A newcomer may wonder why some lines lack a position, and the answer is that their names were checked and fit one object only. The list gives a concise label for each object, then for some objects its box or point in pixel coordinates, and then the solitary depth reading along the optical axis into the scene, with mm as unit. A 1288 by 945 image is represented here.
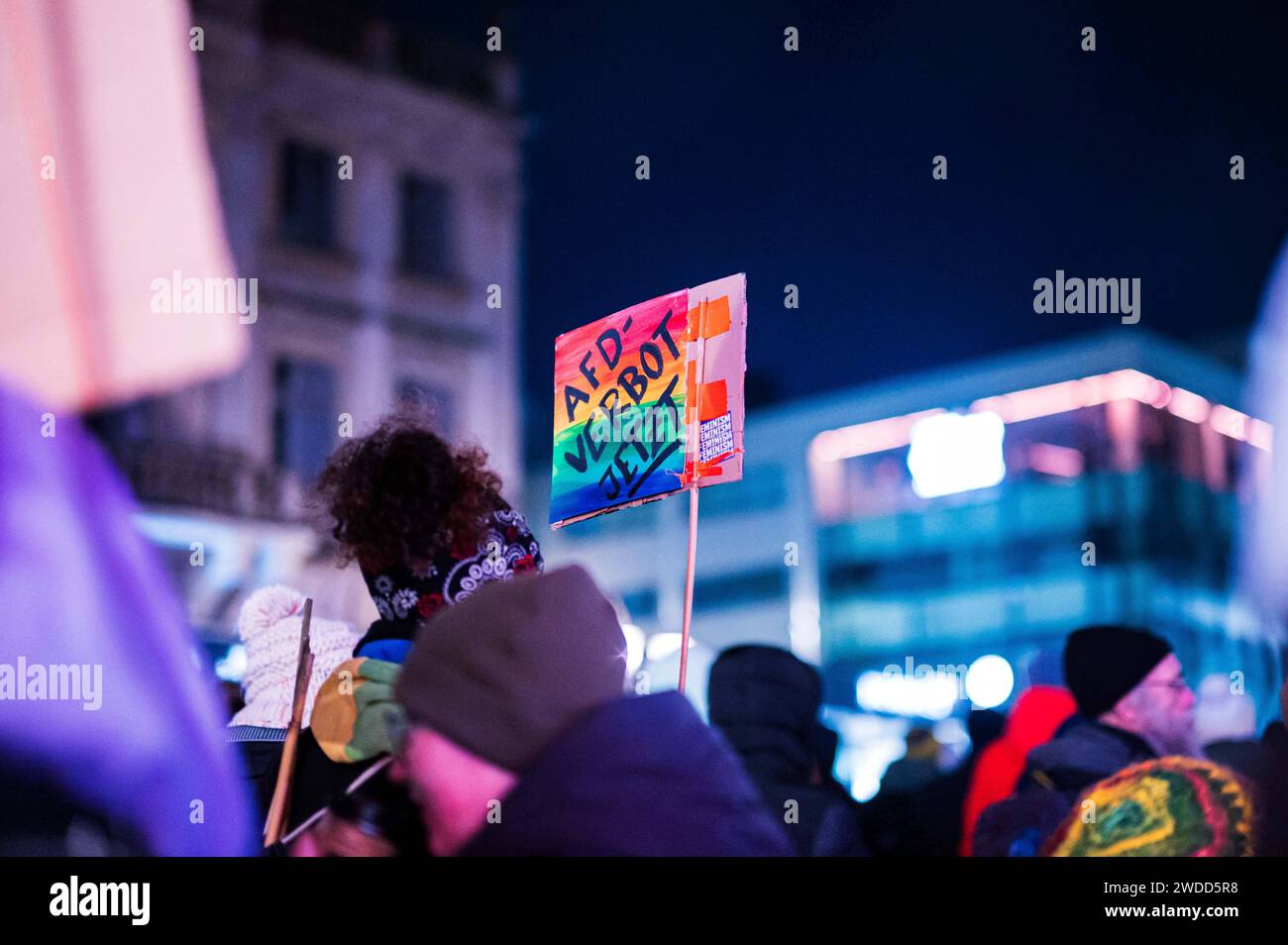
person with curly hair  2754
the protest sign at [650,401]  3146
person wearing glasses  2832
